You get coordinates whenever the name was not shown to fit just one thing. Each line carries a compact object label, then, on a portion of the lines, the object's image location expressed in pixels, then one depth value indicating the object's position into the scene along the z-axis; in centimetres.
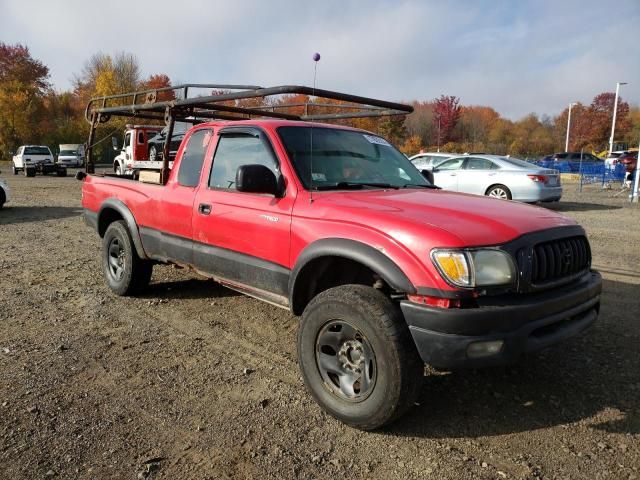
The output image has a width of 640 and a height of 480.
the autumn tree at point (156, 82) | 5434
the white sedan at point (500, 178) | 1279
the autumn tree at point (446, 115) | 6153
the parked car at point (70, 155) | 3397
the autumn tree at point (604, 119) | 6175
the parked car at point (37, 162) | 2869
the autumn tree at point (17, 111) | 4606
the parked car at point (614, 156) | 2878
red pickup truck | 269
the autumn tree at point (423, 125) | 6350
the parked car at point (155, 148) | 1709
